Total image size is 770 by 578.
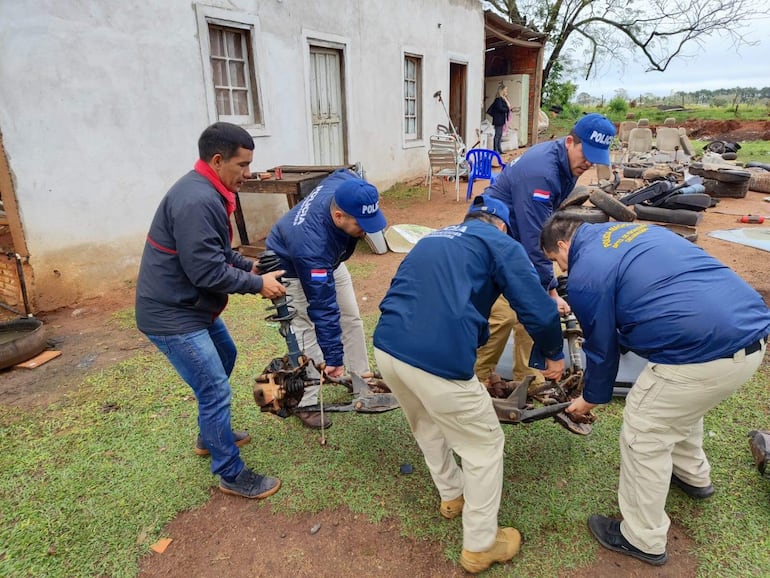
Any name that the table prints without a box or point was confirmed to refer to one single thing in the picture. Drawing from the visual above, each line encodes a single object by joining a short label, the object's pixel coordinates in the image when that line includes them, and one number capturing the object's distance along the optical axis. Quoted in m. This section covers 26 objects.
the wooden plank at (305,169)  7.22
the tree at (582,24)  20.30
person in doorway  14.63
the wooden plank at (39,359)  4.25
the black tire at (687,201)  8.44
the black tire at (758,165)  12.55
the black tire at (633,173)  11.81
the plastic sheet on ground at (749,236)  7.11
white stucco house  4.98
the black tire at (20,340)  4.13
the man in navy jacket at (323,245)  2.78
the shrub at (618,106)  29.89
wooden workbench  6.47
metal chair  10.40
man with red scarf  2.29
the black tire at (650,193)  8.58
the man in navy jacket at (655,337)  2.00
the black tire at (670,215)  7.96
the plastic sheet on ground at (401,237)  7.32
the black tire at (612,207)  7.73
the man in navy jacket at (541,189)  3.19
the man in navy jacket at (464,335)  2.00
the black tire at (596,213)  6.65
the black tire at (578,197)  8.17
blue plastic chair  10.18
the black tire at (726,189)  10.41
